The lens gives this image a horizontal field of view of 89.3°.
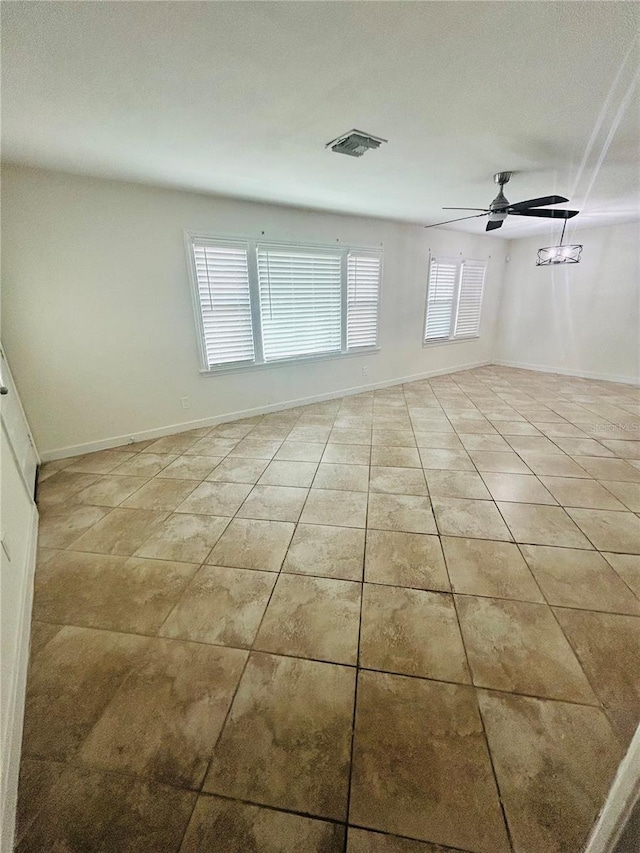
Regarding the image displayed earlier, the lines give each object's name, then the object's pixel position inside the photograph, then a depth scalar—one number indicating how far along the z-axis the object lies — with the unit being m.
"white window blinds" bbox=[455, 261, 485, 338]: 6.01
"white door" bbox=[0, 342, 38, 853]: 1.01
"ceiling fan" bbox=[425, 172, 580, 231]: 2.76
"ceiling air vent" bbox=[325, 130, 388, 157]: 2.15
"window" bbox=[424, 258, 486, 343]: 5.61
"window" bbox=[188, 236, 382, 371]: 3.57
